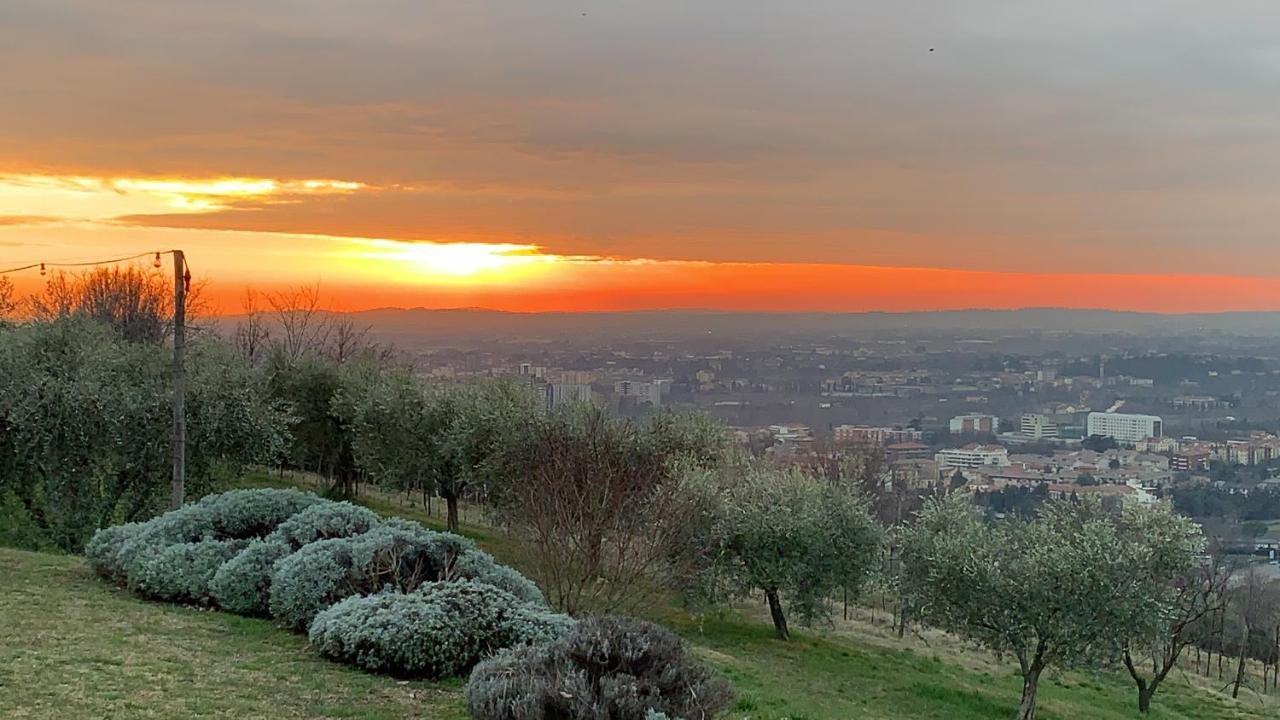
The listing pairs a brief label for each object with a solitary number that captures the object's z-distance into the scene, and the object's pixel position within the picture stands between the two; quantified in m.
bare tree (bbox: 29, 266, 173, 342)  43.22
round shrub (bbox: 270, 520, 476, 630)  11.73
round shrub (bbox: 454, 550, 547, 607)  11.80
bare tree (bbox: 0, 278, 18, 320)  36.21
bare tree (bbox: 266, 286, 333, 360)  52.69
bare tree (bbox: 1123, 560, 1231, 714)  23.41
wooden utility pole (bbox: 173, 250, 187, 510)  18.70
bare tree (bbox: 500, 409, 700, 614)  16.77
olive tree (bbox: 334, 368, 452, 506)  33.44
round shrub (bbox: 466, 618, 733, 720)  7.25
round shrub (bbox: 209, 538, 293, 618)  12.74
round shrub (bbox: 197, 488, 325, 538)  15.09
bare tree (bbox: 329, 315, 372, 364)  52.91
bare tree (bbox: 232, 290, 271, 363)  49.46
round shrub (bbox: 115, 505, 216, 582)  13.89
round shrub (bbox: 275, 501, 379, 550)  13.59
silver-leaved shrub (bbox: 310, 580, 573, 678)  9.99
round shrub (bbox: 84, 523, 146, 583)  14.20
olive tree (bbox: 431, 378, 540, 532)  30.25
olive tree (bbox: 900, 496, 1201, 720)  21.61
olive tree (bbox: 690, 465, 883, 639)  25.53
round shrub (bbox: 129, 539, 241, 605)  13.16
